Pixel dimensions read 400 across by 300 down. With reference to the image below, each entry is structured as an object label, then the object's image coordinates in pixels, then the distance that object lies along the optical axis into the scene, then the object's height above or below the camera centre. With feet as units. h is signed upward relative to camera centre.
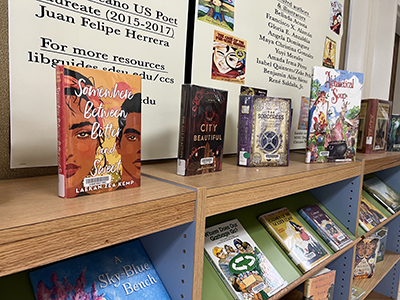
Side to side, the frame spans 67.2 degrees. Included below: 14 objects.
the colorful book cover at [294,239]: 4.23 -1.76
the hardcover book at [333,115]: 4.43 +0.12
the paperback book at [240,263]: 3.34 -1.71
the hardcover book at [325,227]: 4.92 -1.79
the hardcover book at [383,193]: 7.11 -1.66
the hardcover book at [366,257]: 6.66 -2.99
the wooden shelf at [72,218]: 1.57 -0.66
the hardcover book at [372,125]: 6.42 -0.01
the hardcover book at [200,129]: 2.91 -0.13
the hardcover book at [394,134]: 7.17 -0.20
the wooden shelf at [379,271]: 6.69 -3.55
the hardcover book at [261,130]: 3.85 -0.14
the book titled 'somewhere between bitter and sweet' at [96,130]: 2.02 -0.14
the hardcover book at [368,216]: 5.96 -1.90
